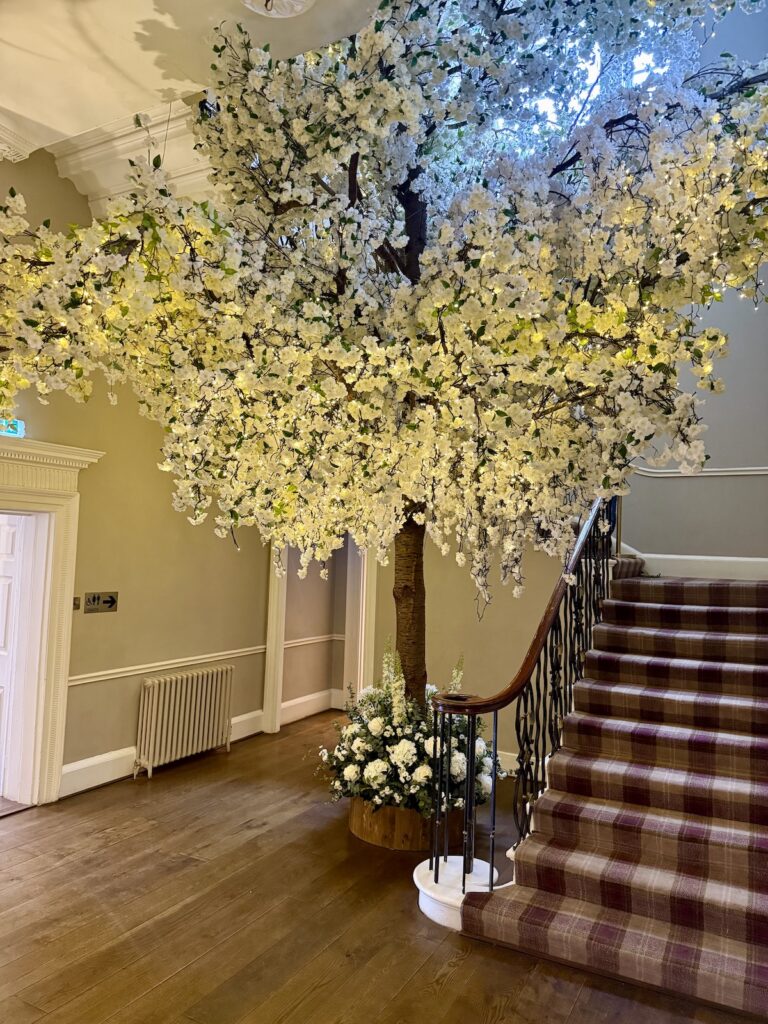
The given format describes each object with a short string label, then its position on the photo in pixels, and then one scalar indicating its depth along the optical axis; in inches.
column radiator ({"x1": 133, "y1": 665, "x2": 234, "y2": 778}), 206.1
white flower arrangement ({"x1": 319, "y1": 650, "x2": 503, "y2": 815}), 152.9
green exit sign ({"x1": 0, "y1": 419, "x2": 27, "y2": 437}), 167.9
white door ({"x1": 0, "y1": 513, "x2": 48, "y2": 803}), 179.5
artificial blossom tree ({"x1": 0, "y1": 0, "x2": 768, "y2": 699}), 87.6
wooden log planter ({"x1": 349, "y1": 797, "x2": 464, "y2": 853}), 160.4
